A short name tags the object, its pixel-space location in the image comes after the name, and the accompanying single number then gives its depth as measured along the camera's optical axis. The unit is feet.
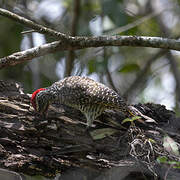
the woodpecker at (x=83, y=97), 29.09
